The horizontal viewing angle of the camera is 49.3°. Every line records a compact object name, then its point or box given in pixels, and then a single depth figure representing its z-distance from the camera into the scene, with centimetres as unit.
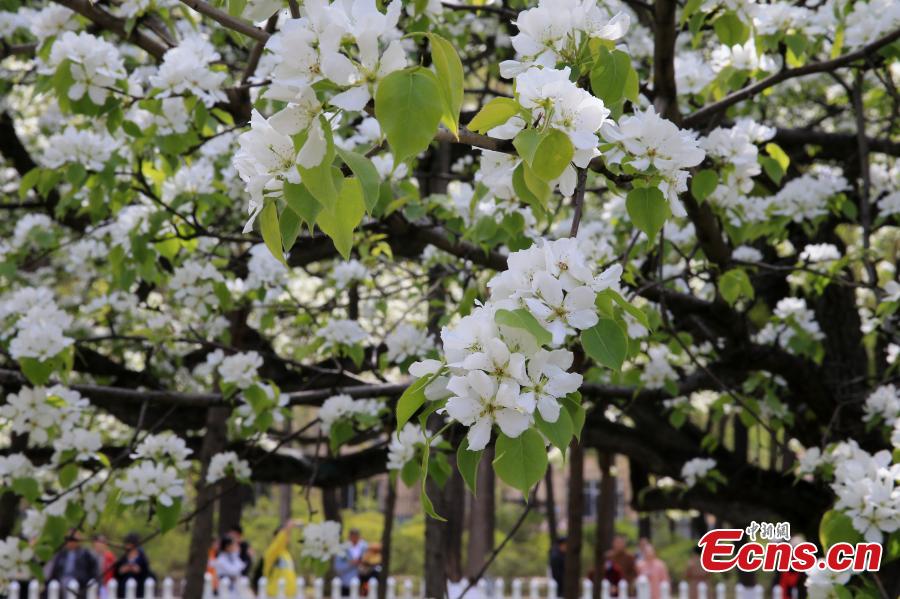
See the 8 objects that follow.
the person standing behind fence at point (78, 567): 945
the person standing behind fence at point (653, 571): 1016
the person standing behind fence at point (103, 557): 956
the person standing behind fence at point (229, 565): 949
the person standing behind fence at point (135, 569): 951
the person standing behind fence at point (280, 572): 866
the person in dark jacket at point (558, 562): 1030
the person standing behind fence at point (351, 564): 1026
